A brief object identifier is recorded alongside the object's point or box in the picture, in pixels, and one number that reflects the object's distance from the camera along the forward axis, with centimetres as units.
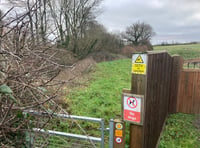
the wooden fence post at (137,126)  192
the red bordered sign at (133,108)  191
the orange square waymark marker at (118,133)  188
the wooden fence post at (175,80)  384
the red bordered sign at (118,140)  189
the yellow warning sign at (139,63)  190
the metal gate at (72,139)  165
